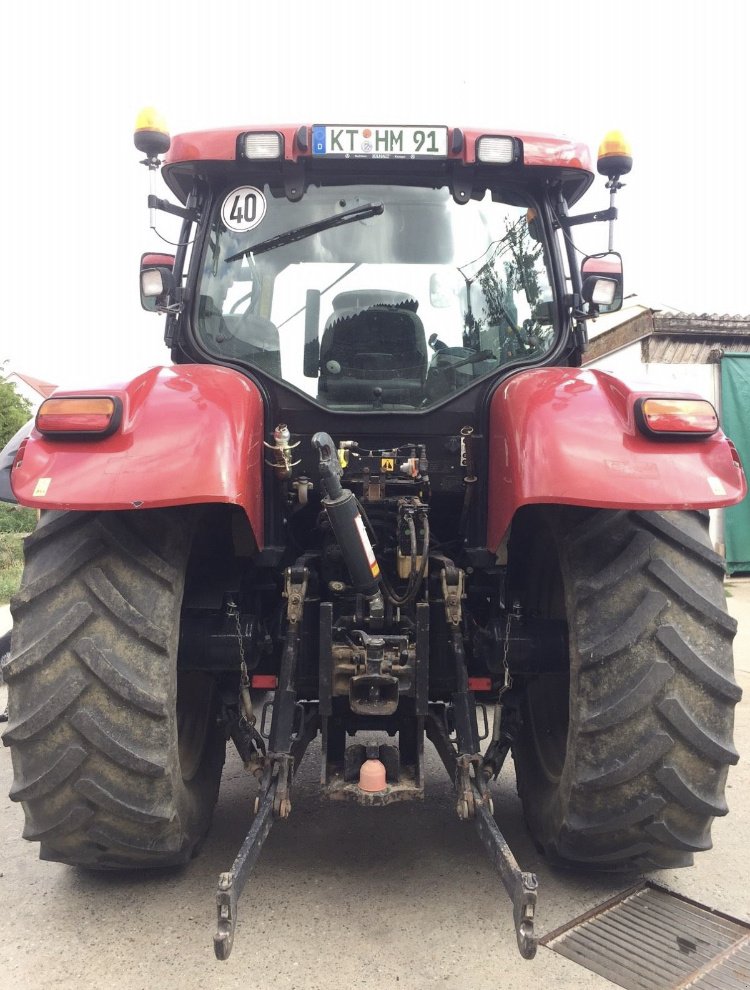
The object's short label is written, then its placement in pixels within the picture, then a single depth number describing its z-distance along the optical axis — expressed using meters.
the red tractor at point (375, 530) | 2.25
